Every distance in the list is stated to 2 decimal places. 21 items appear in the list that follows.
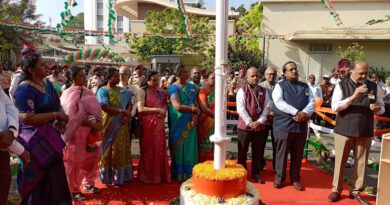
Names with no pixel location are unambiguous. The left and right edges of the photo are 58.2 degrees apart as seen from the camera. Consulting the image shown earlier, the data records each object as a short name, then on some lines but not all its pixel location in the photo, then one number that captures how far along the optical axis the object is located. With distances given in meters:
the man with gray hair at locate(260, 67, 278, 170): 5.49
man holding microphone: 4.20
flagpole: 3.02
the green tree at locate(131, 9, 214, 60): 21.95
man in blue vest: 4.66
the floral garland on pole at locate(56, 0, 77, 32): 9.02
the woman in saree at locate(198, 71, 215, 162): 5.38
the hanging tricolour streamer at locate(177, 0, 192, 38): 9.97
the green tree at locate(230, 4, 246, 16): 39.46
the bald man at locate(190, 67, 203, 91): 5.41
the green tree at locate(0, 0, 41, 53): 19.47
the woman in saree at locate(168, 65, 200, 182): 4.88
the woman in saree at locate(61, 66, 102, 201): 4.13
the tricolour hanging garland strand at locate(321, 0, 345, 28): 8.01
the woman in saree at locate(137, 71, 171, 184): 4.83
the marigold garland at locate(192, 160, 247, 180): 3.18
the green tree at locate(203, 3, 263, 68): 20.12
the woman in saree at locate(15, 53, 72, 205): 3.09
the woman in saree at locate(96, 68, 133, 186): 4.58
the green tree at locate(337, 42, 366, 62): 18.16
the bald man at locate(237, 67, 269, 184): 5.00
